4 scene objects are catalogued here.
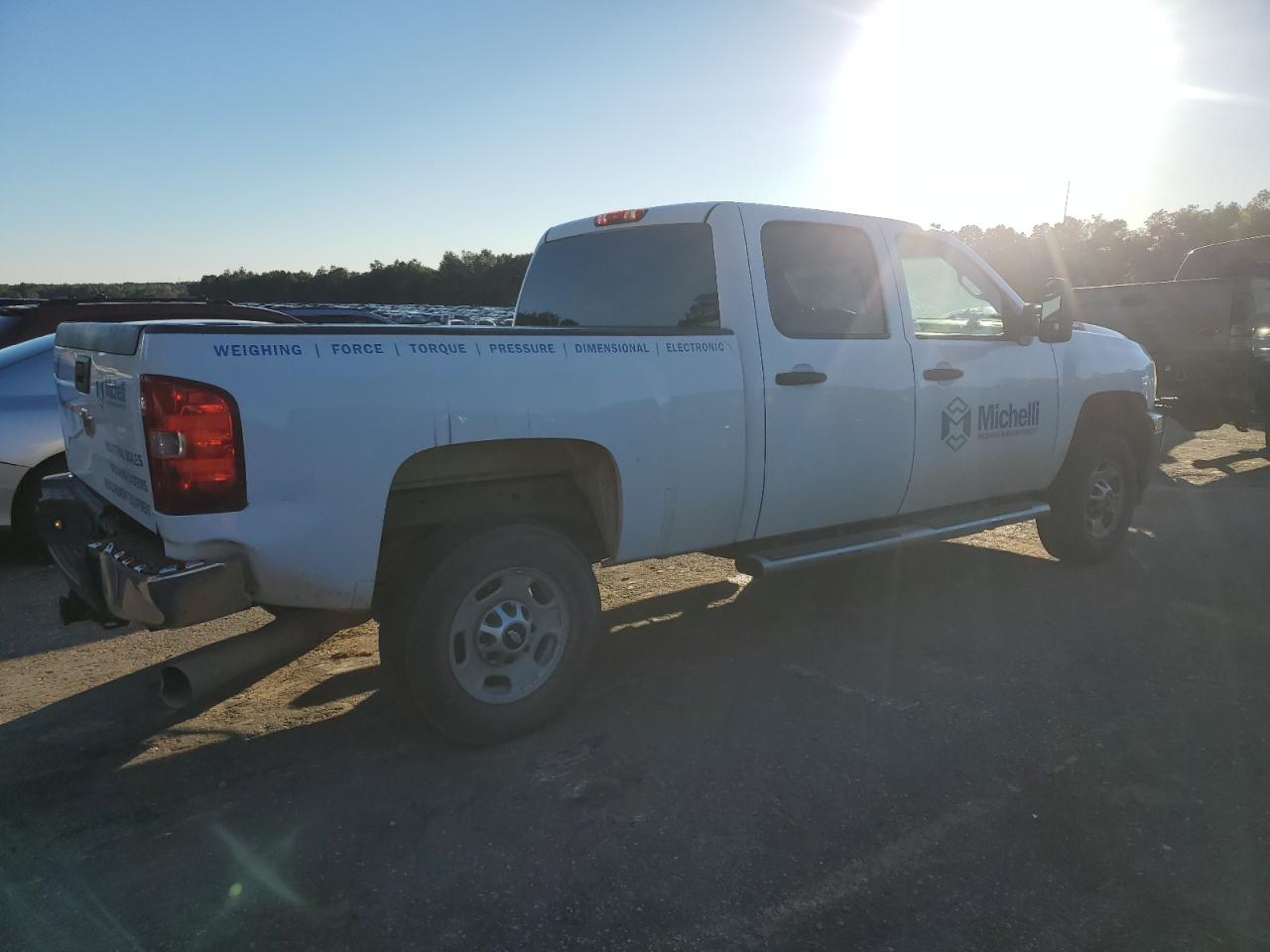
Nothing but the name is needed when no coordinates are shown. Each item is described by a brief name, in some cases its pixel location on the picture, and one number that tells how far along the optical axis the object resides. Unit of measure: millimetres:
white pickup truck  3029
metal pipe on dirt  3051
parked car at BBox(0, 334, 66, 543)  6098
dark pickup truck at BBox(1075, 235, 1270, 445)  10484
